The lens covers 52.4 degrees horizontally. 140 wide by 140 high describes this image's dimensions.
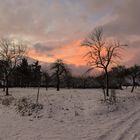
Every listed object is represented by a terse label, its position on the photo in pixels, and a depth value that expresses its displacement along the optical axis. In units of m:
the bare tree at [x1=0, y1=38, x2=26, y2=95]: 29.65
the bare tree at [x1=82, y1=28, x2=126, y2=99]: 25.22
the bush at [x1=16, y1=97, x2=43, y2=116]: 12.21
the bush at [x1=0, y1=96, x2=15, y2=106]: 16.32
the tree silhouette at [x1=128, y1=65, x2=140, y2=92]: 41.10
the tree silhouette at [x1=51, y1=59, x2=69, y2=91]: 38.70
